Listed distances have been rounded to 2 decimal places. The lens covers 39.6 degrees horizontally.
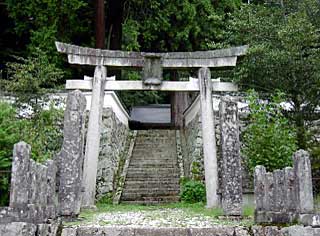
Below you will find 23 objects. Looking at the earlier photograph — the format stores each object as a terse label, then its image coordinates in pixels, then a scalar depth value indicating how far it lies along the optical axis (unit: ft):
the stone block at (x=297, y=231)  20.31
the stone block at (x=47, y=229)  20.29
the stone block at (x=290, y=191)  21.38
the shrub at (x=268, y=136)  34.06
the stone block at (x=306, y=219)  20.38
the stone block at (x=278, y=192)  22.21
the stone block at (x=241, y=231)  21.72
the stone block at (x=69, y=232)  21.60
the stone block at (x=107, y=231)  21.26
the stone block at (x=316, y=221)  20.28
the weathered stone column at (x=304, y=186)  20.54
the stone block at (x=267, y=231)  21.67
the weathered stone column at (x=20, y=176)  19.63
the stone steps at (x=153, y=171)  37.73
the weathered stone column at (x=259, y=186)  23.02
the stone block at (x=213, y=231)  21.44
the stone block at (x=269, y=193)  22.86
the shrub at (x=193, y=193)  36.19
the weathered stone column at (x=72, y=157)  26.07
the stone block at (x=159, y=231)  21.35
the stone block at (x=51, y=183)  22.98
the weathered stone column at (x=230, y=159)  27.14
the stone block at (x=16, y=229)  19.31
